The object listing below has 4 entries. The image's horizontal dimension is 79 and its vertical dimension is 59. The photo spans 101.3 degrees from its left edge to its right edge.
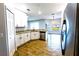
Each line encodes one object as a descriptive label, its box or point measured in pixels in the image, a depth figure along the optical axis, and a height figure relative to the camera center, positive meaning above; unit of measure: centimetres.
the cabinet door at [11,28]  156 +5
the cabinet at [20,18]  180 +63
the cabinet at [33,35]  251 -53
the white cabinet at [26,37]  232 -59
